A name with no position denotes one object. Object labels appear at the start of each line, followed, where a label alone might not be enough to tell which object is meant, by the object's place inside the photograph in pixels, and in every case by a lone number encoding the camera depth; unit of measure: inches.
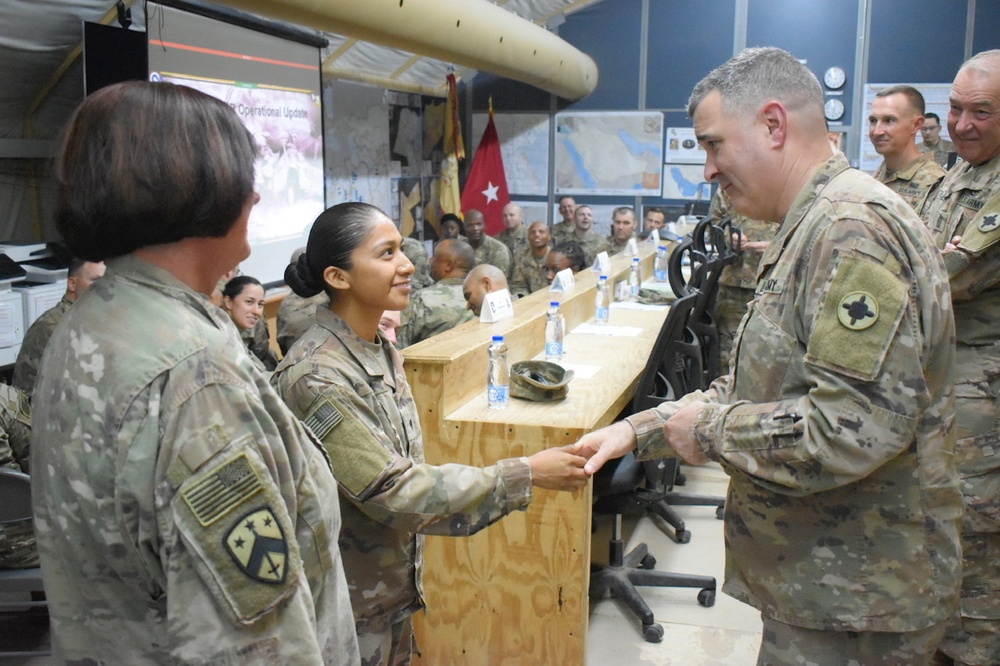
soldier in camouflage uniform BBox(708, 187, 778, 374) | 207.8
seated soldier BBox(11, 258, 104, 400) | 139.7
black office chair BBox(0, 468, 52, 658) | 89.5
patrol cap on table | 112.0
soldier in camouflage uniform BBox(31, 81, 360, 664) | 35.3
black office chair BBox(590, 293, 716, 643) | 122.2
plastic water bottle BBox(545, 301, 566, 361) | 143.6
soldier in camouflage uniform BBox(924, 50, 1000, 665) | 96.5
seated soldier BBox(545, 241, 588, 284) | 285.6
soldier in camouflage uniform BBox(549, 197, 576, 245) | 377.7
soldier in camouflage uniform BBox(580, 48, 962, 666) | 54.7
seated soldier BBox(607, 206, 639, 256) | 341.4
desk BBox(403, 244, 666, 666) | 103.3
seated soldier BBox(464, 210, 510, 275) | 327.8
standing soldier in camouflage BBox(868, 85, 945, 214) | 147.6
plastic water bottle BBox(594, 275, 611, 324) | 181.5
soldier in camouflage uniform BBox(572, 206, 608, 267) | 360.5
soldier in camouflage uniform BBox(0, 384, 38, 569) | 96.6
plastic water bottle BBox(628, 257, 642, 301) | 214.1
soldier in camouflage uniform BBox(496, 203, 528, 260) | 370.6
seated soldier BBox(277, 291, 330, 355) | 174.2
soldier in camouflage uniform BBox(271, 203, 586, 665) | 64.4
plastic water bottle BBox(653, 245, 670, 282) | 254.4
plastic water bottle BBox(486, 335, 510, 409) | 111.1
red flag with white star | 419.8
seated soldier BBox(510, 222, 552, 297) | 325.7
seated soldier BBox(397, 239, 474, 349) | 170.4
